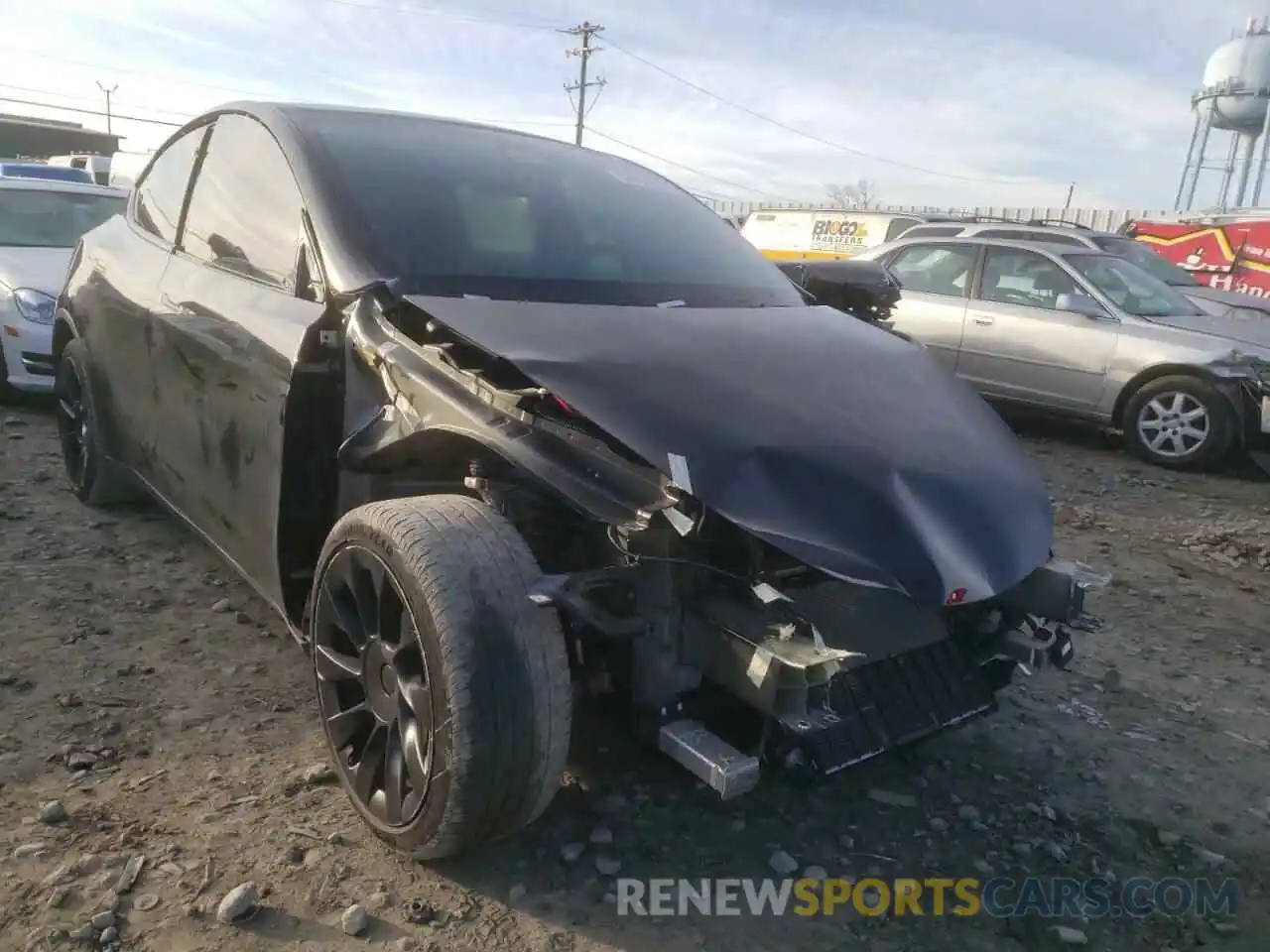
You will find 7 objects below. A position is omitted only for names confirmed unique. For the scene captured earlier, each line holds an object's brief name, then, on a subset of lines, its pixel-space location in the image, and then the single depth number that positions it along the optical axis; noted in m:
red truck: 14.12
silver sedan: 6.86
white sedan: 6.01
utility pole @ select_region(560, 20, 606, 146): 41.62
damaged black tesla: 1.97
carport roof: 33.19
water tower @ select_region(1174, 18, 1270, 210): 33.56
